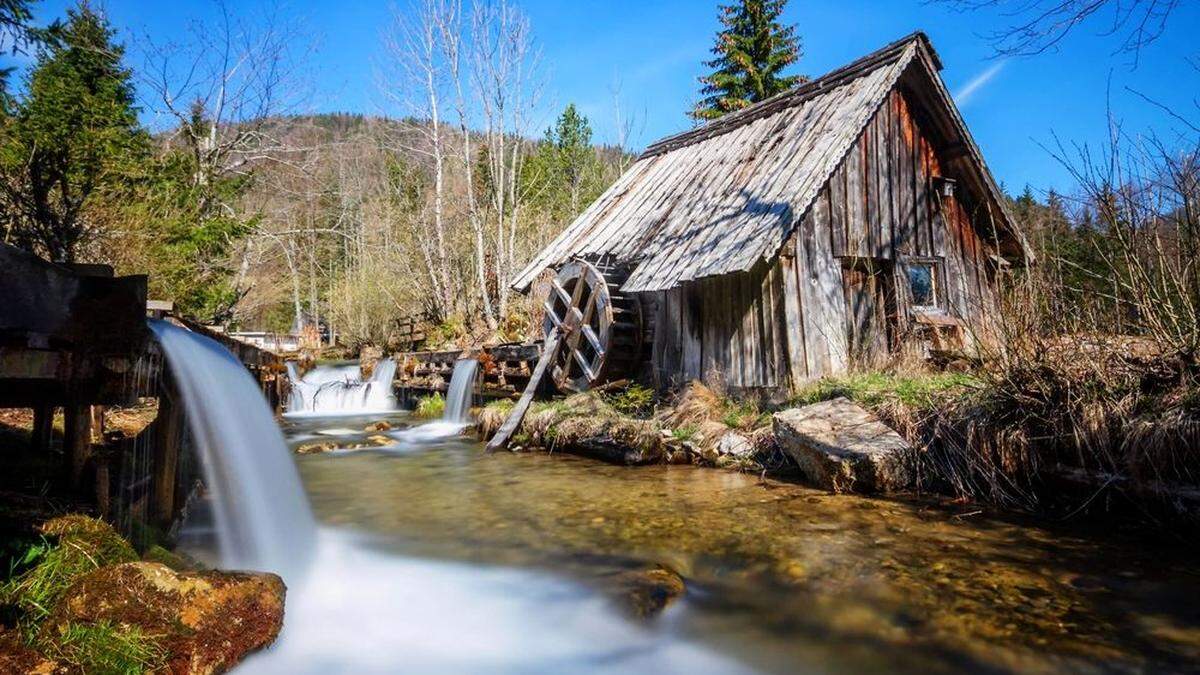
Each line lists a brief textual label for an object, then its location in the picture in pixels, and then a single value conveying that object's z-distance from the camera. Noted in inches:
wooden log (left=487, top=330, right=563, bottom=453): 395.9
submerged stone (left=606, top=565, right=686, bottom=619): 149.3
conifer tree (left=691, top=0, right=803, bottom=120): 987.3
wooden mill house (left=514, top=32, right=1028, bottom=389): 349.1
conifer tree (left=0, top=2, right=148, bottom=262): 348.8
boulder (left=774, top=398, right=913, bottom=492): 231.5
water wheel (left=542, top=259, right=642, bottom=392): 438.6
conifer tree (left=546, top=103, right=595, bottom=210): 1477.6
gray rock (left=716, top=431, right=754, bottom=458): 303.7
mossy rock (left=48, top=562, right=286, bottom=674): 103.3
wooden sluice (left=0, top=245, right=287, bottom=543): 103.3
